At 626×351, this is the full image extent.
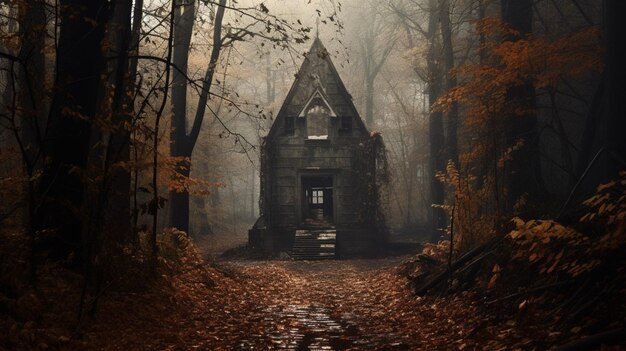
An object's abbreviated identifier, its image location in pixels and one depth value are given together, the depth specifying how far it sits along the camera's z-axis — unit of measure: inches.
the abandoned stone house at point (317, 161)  940.0
